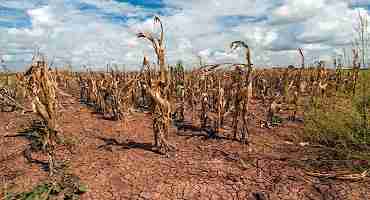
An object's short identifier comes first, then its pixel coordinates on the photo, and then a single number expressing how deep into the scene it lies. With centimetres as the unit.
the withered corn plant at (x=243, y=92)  446
